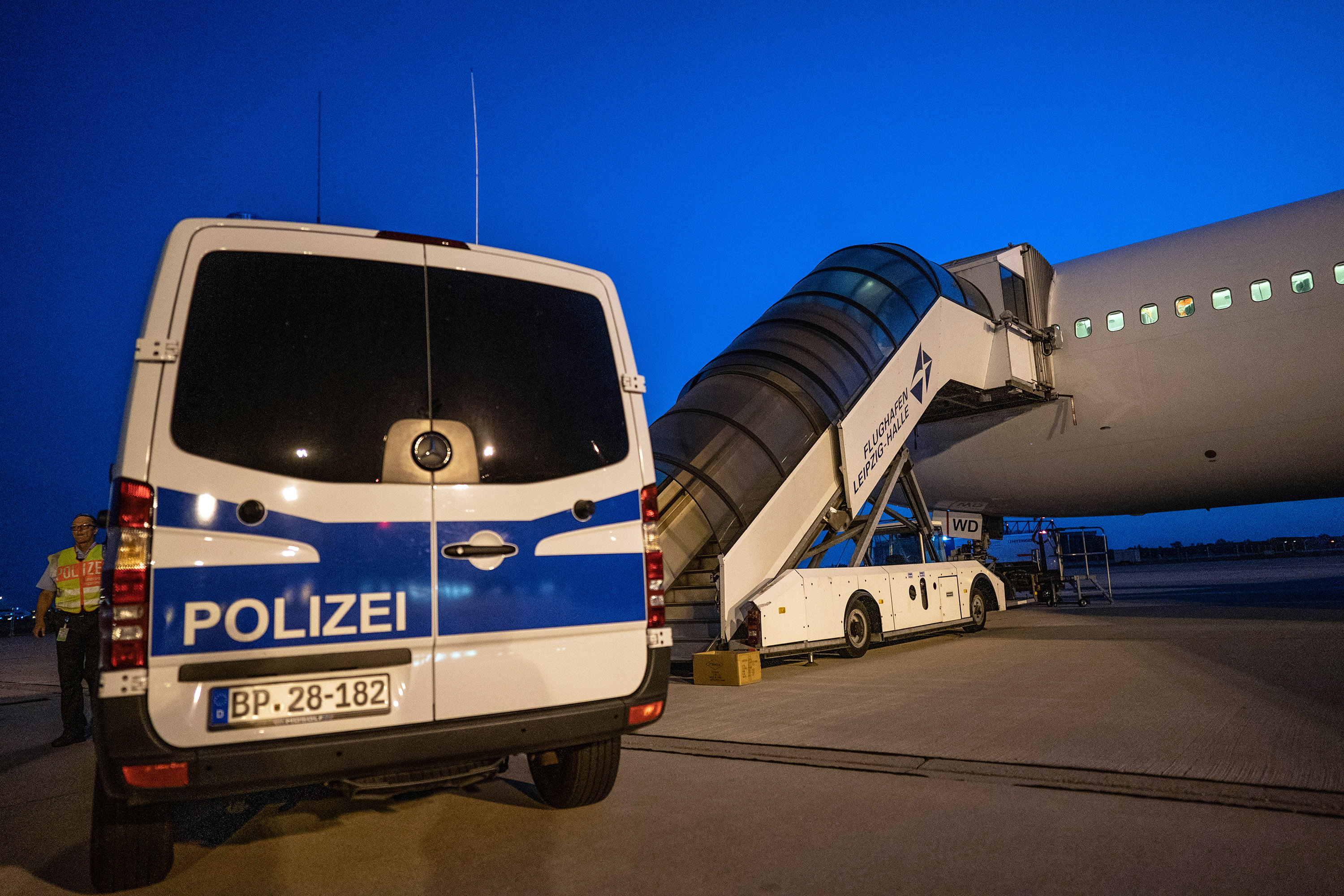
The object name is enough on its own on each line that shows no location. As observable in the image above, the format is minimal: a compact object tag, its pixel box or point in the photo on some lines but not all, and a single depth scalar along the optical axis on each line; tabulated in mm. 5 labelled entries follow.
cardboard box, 7723
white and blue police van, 2381
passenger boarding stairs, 8852
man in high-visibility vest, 5902
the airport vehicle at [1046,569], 18891
